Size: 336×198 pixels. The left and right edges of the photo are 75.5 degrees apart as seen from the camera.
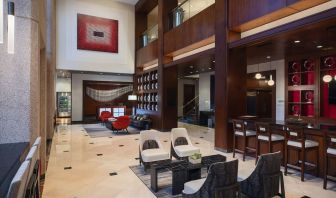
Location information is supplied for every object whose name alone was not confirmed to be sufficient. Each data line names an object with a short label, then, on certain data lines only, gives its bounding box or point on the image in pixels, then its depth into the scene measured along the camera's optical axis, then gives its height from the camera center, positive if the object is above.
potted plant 3.61 -0.95
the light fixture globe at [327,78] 6.35 +0.70
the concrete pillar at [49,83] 6.78 +0.66
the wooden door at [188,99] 16.45 +0.21
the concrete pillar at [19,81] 3.11 +0.30
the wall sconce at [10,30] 2.11 +0.70
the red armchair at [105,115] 11.51 -0.73
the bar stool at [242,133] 5.17 -0.76
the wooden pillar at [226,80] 5.73 +0.57
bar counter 3.84 -0.62
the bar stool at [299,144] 3.88 -0.77
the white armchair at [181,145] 4.52 -0.96
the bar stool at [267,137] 4.55 -0.75
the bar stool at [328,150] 3.44 -0.77
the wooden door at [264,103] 11.02 -0.07
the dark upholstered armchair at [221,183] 2.49 -0.95
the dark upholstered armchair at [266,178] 2.82 -1.01
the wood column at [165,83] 9.31 +0.81
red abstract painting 11.19 +3.63
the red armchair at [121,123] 9.02 -0.88
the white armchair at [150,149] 4.23 -1.00
